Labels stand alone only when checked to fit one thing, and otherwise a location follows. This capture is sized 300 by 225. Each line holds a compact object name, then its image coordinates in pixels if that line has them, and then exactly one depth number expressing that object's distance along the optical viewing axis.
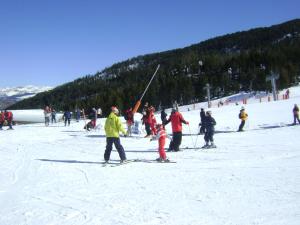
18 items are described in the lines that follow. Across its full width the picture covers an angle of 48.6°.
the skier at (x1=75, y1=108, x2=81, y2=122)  31.81
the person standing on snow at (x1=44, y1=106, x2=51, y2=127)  28.49
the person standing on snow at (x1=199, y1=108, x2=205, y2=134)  17.23
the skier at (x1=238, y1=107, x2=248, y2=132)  18.81
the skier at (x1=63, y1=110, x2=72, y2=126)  26.94
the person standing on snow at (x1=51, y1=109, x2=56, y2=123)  30.14
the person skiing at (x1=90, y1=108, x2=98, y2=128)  22.90
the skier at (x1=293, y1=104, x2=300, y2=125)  19.05
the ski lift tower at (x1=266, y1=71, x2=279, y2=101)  40.36
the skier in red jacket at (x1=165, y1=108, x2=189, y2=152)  12.75
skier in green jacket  10.60
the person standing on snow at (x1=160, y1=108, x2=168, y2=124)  18.07
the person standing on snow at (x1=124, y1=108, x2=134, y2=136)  18.92
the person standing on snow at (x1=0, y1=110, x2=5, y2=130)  26.49
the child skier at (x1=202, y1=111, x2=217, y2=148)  13.40
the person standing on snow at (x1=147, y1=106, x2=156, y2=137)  17.93
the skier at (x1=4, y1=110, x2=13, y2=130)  25.98
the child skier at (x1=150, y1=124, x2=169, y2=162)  10.73
